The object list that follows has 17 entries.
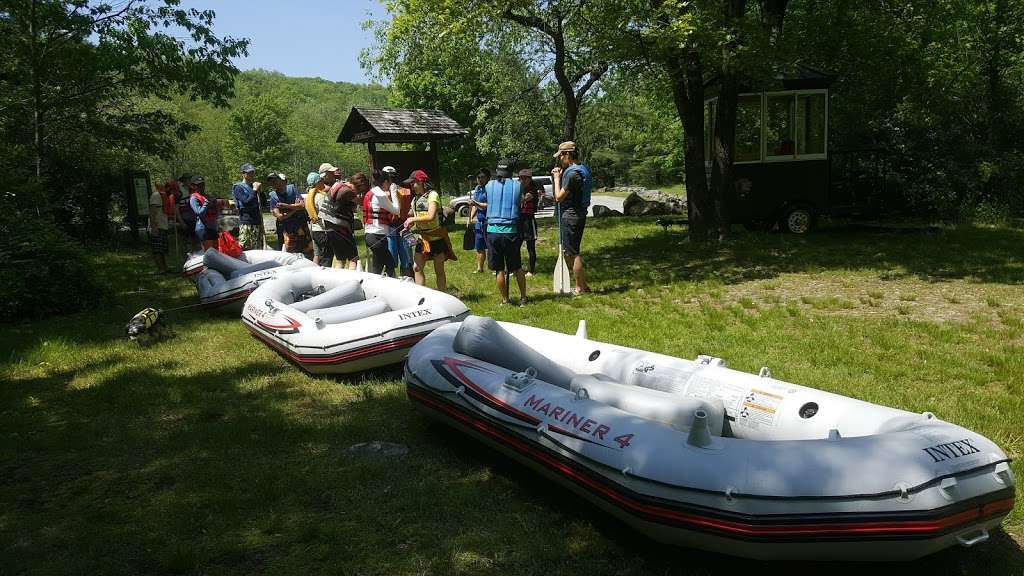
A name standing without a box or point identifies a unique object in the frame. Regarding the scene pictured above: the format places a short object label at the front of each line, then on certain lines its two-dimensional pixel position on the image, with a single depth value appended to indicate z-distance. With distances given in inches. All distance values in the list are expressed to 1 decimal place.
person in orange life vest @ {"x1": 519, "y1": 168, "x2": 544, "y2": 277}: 398.0
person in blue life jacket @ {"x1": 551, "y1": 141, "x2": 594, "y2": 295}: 329.1
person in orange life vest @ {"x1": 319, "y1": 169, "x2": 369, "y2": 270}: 347.3
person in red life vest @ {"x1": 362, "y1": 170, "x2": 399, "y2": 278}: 331.9
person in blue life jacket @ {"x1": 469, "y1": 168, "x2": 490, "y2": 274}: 442.2
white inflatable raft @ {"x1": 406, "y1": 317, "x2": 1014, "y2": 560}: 110.0
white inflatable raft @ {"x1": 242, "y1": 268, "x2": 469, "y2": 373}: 231.9
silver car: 1002.6
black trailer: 577.0
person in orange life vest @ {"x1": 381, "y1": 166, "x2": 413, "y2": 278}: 341.1
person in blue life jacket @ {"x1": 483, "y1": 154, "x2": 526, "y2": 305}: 318.7
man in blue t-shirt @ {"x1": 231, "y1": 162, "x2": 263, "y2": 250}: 446.9
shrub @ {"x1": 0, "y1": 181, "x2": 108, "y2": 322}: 339.8
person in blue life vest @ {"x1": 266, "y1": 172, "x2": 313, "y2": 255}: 423.4
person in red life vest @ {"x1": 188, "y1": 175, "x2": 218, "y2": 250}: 420.8
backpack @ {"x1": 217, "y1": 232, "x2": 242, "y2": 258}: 409.1
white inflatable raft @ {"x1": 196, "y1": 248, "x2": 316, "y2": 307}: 349.4
